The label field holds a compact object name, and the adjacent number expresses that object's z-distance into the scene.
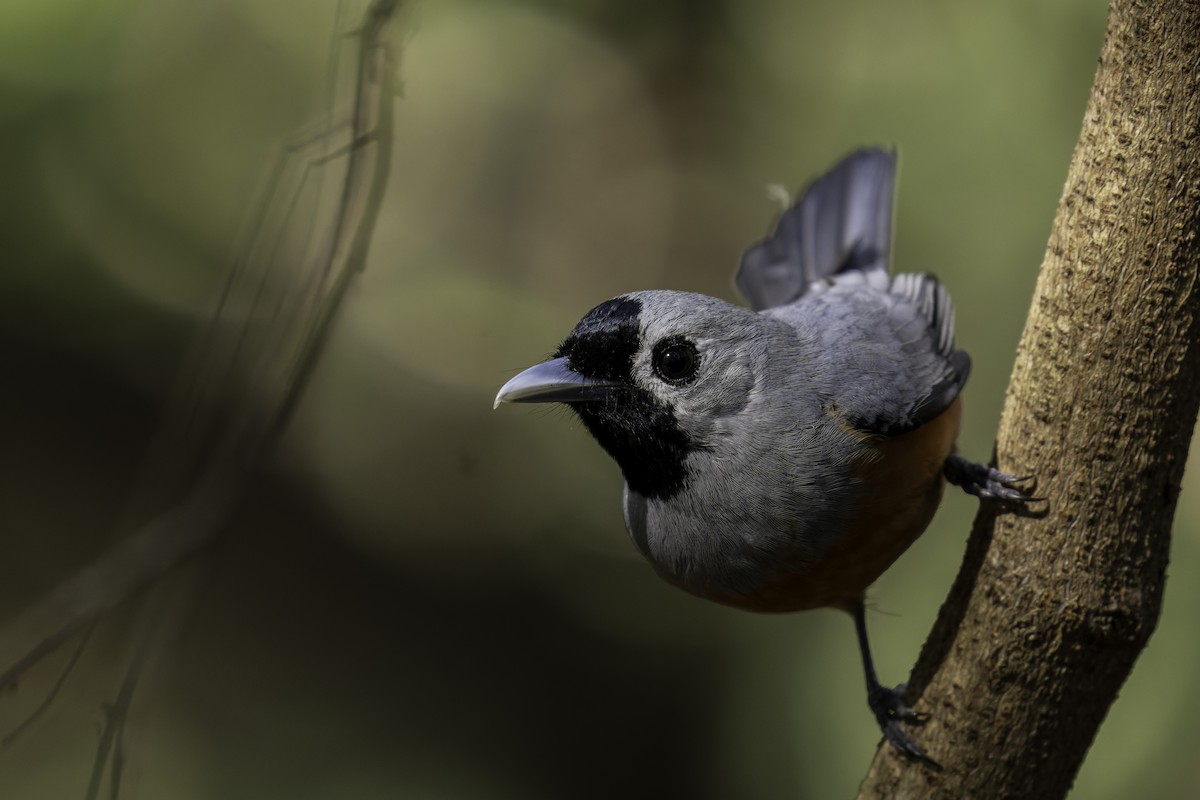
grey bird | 5.84
